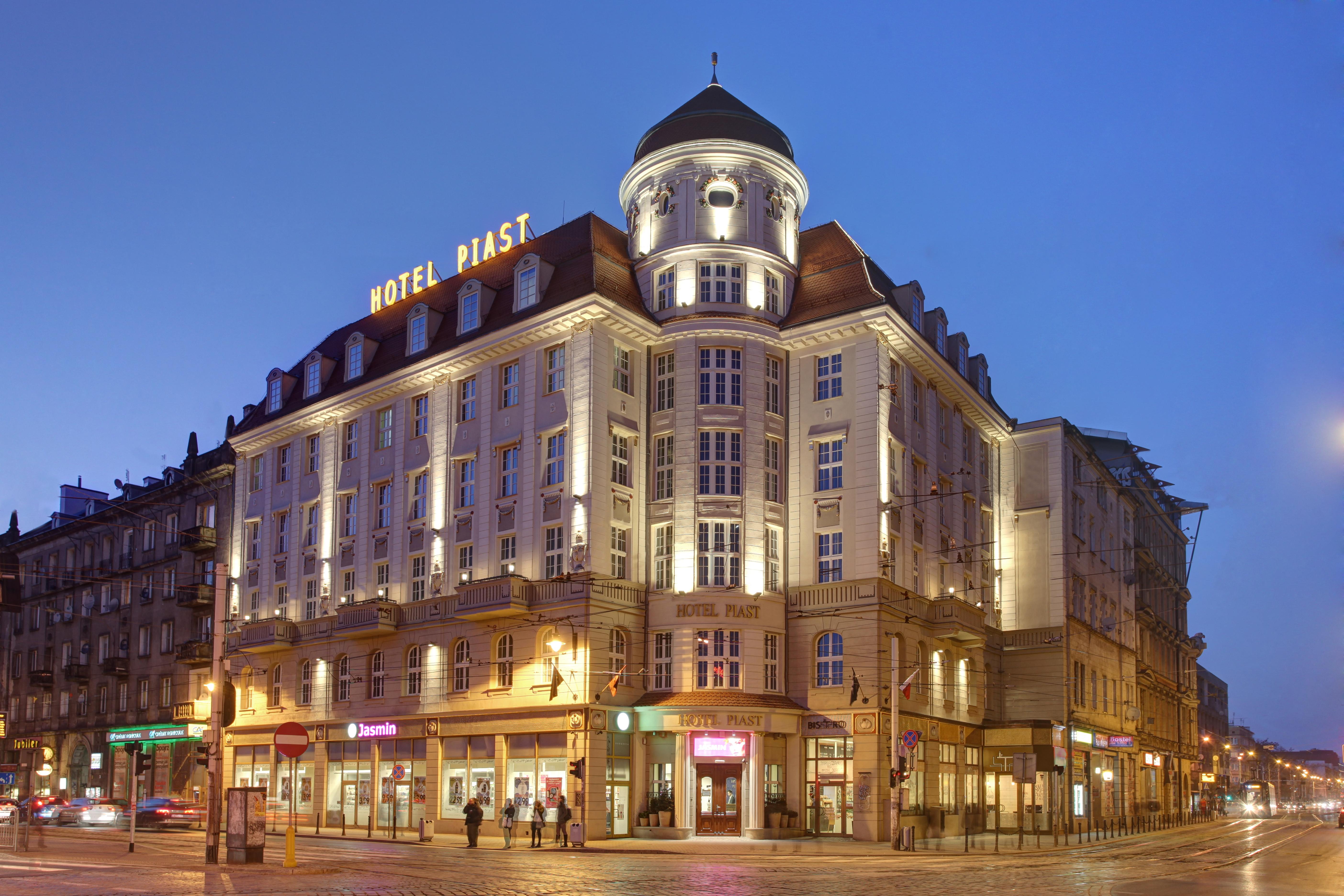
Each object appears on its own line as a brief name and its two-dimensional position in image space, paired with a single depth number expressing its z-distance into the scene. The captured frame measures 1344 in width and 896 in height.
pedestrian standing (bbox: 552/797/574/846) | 42.25
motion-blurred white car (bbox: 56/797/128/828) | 58.34
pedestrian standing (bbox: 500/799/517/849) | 41.47
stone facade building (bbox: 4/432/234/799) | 69.62
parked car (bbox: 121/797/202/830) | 56.16
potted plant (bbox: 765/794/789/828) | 46.62
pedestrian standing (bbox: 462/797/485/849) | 42.09
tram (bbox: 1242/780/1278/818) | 115.88
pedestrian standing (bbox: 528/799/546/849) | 42.09
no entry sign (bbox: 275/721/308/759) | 26.70
